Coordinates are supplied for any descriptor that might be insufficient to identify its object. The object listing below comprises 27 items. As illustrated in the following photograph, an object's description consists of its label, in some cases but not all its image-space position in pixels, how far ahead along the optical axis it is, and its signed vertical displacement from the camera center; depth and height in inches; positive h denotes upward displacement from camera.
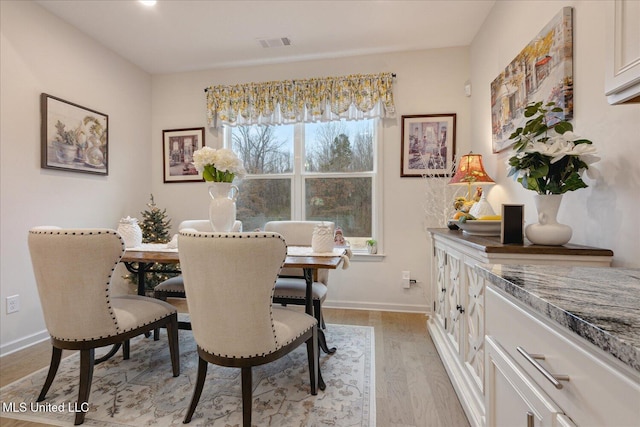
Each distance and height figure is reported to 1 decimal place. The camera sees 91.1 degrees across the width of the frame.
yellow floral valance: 133.4 +47.6
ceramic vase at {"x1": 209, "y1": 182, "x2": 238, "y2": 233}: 82.0 -0.1
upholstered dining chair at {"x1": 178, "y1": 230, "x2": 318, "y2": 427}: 53.4 -15.7
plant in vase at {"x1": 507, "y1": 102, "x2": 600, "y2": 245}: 51.6 +7.0
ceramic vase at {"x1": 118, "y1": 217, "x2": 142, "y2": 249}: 93.2 -7.3
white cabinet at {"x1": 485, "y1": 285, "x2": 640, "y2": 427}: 18.6 -12.7
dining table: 67.9 -11.8
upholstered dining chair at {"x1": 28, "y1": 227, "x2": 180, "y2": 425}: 60.9 -16.3
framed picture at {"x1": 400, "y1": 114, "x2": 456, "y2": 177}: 130.8 +26.5
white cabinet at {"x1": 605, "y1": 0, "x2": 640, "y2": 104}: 31.4 +16.4
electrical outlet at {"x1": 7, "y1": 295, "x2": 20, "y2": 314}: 96.3 -29.7
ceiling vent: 124.3 +66.7
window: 140.8 +15.6
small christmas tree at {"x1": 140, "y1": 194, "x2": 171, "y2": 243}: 135.7 -8.4
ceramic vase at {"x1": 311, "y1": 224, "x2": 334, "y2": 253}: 79.4 -8.2
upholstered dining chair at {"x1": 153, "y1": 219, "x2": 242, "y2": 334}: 96.5 -25.0
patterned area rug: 64.9 -43.5
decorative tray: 72.4 -4.6
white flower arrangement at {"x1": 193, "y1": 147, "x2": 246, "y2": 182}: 79.7 +11.1
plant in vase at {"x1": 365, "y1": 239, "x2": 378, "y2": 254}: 136.8 -16.7
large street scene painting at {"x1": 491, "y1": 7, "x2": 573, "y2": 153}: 62.2 +30.7
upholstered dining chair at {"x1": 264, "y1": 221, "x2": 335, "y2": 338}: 90.5 -23.0
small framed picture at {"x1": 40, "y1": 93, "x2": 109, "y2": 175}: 105.7 +26.0
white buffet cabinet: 51.7 -20.0
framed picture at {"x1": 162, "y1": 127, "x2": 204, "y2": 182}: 152.7 +27.5
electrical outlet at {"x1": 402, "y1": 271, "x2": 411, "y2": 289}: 133.0 -30.3
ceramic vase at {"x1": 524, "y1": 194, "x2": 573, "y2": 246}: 54.8 -3.4
